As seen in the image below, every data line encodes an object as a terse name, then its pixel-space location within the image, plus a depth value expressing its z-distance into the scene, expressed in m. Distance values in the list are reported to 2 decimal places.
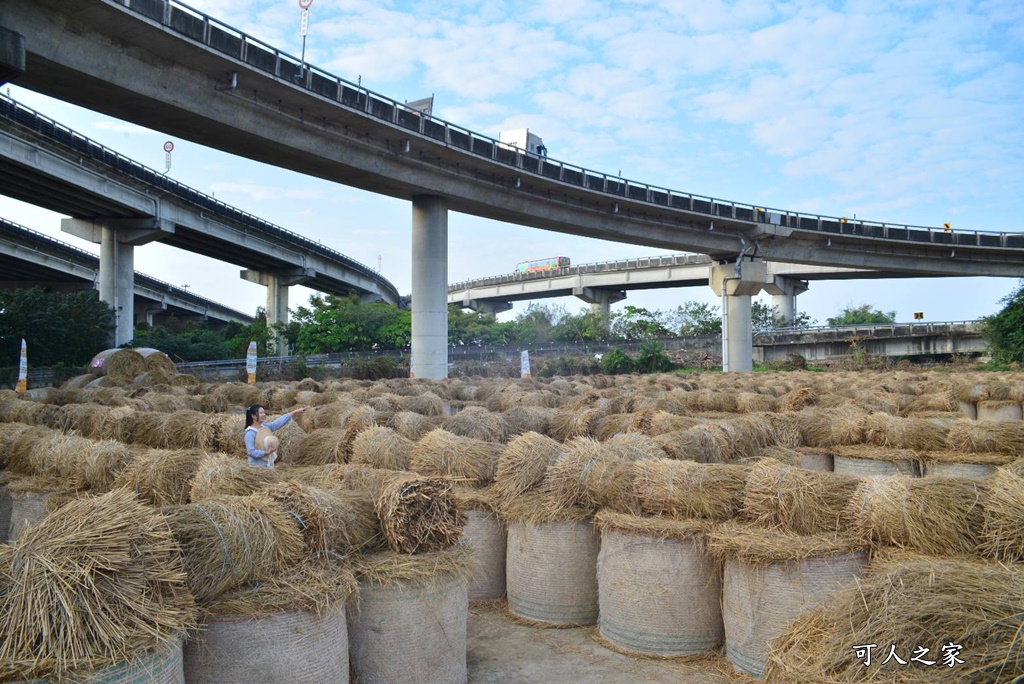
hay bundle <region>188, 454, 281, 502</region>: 6.79
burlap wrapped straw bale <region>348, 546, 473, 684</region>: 5.76
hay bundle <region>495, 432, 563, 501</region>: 8.26
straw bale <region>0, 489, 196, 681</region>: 3.84
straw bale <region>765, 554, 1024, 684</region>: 3.63
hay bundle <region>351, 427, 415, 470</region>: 9.53
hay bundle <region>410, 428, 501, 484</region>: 8.94
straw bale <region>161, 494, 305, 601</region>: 4.91
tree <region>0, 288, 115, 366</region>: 41.78
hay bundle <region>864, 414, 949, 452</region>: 11.51
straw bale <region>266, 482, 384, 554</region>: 5.71
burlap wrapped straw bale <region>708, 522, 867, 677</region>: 6.15
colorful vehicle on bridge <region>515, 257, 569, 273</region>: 90.54
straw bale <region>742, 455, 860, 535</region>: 6.54
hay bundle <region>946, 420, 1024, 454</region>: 10.71
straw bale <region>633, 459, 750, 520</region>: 7.08
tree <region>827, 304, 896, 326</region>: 94.61
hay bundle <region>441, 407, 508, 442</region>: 12.00
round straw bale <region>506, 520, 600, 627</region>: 7.74
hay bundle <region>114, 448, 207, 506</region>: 7.66
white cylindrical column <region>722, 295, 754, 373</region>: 54.50
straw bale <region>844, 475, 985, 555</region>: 5.96
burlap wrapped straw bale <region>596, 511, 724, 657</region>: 6.88
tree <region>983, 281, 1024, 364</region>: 49.94
